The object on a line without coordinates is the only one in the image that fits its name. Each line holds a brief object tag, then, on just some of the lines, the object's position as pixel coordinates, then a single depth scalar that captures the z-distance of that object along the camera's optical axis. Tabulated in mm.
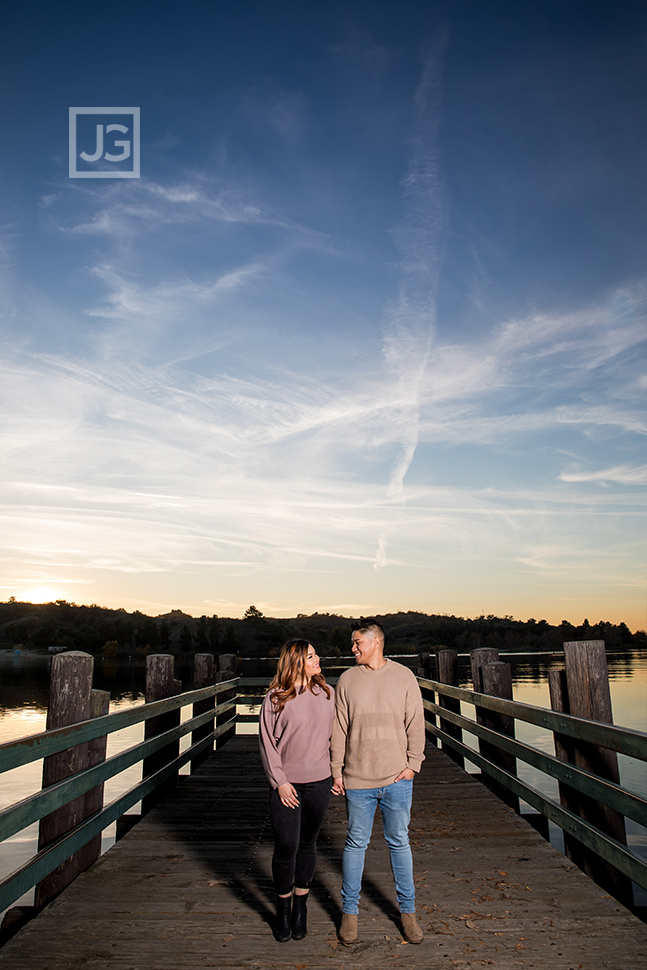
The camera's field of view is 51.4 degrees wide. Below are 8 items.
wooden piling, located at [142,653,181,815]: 7014
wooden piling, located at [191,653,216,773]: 9684
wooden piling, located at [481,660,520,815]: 7035
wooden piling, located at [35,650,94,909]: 4441
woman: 3863
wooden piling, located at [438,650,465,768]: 9484
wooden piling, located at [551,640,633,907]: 4652
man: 3871
